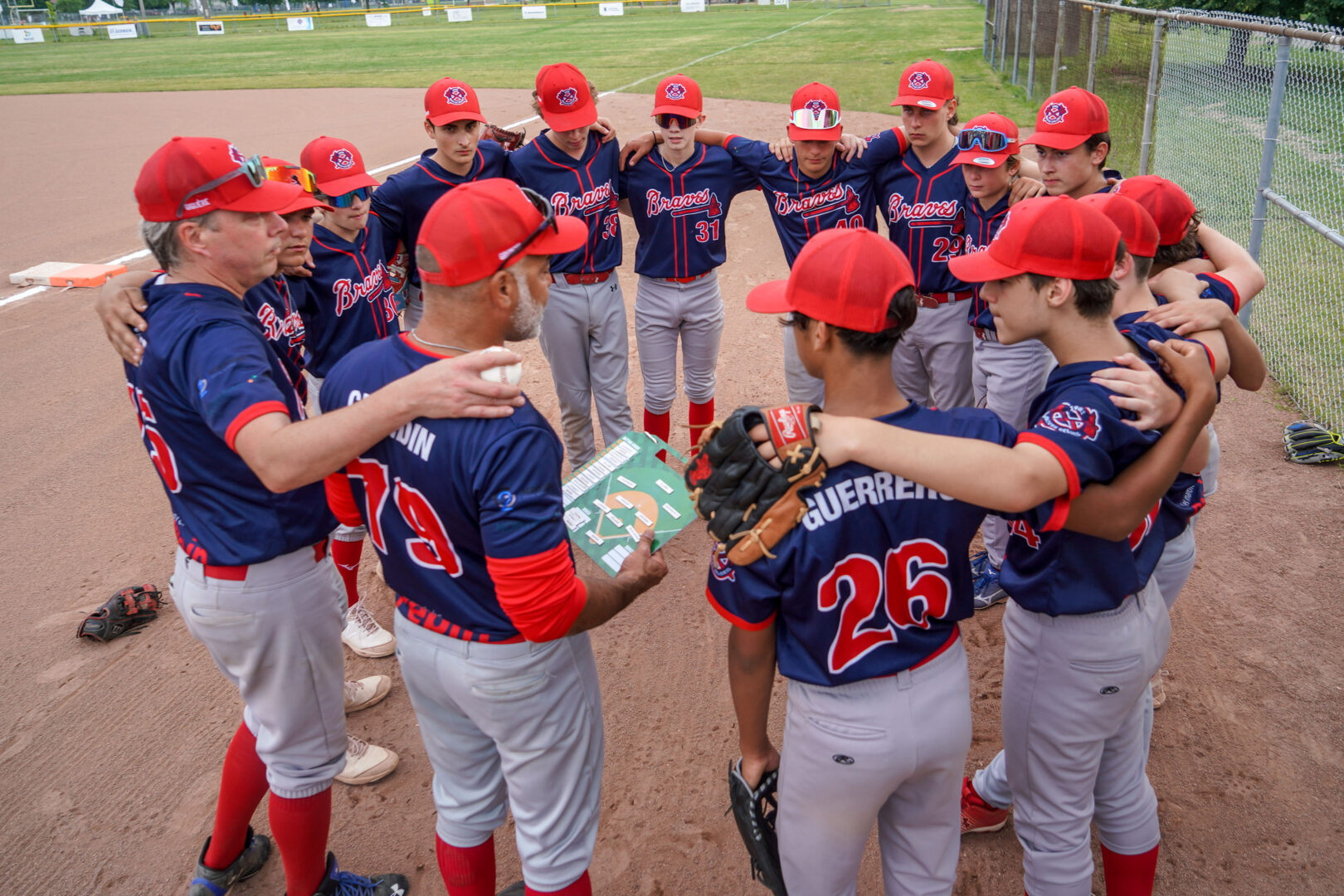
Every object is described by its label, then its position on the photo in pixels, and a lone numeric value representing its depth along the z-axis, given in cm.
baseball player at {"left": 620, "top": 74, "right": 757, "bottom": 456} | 514
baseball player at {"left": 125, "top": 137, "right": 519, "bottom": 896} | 231
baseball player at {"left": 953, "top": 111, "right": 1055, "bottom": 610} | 414
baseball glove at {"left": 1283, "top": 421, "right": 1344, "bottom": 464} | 525
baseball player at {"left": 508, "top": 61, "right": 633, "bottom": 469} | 501
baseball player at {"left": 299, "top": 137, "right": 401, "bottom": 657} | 401
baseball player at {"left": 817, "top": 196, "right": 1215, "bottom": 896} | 197
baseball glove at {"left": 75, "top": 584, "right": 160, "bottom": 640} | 427
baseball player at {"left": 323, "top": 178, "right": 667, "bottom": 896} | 211
